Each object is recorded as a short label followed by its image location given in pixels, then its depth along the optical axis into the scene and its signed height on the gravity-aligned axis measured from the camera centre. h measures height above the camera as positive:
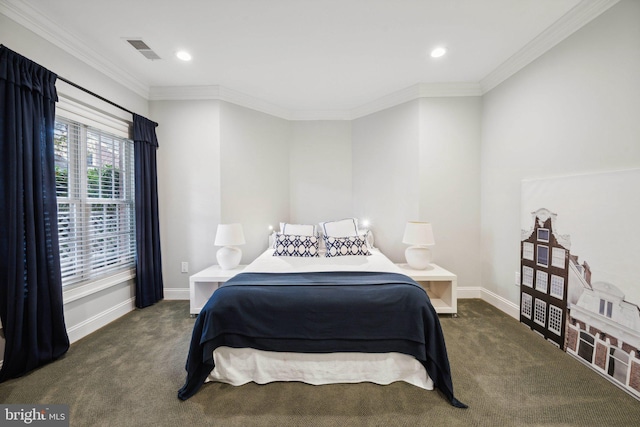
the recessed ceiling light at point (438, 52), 2.47 +1.51
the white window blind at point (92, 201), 2.25 +0.04
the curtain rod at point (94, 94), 2.21 +1.08
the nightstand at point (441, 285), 2.75 -0.92
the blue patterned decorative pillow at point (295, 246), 3.07 -0.51
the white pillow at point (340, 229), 3.27 -0.33
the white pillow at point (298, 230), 3.33 -0.34
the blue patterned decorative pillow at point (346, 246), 3.06 -0.52
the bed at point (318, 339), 1.71 -0.92
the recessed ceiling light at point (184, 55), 2.50 +1.51
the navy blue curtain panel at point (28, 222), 1.75 -0.12
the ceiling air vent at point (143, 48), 2.33 +1.51
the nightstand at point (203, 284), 2.76 -0.90
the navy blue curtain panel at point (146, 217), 2.93 -0.15
